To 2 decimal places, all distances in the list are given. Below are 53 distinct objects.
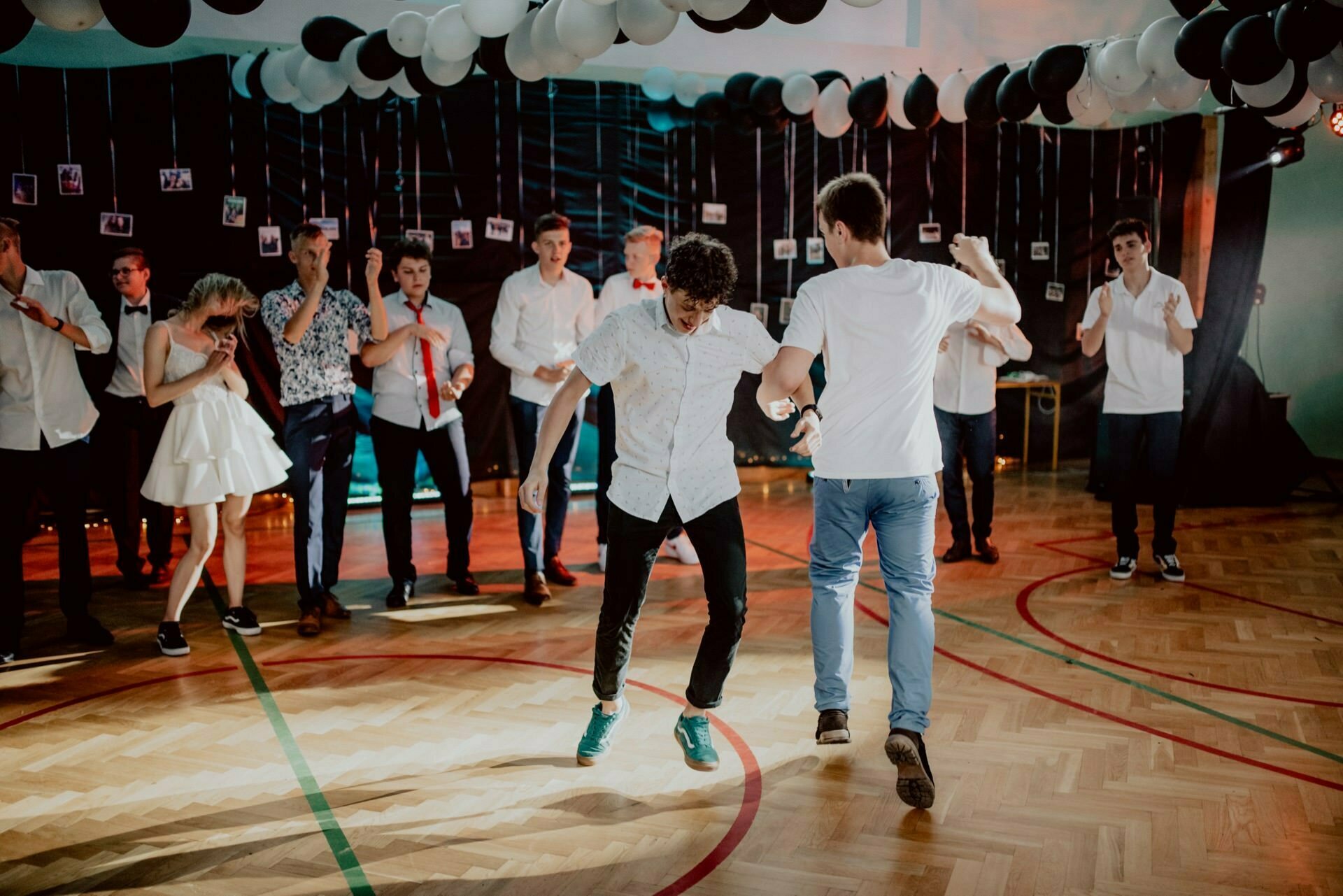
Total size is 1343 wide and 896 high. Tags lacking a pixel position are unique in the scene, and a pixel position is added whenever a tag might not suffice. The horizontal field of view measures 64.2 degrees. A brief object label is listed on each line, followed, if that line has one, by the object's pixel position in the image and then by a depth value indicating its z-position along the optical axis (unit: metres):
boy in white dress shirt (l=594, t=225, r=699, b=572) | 5.33
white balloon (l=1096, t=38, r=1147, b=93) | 5.37
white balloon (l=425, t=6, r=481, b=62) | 5.11
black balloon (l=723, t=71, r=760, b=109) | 7.12
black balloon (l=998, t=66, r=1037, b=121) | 5.98
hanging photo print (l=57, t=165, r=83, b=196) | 7.03
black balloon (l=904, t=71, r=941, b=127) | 6.60
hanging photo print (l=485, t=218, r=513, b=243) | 8.23
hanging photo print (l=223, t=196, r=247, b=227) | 7.47
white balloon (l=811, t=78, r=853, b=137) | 6.89
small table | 9.36
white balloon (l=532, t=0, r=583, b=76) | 4.93
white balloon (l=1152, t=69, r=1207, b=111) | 5.21
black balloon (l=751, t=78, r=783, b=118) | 6.92
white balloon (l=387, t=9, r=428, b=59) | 5.26
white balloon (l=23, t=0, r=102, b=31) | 3.84
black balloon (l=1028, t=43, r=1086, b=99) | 5.67
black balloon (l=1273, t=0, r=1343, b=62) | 4.09
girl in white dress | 4.23
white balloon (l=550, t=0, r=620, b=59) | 4.76
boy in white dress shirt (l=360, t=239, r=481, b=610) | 4.87
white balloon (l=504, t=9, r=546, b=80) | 5.10
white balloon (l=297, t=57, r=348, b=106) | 5.77
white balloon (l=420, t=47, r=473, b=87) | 5.34
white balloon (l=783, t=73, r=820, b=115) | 6.86
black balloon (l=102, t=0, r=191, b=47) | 3.93
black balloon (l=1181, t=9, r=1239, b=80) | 4.72
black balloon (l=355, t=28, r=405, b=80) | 5.36
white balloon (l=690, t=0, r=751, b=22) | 4.47
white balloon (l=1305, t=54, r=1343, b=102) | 4.79
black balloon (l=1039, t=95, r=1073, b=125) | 6.03
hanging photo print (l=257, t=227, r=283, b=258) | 7.55
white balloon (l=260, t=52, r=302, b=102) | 6.20
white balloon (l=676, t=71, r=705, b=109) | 7.67
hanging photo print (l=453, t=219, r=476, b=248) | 8.15
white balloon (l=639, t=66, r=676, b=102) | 7.67
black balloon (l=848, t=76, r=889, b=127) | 6.73
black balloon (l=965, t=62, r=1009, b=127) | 6.20
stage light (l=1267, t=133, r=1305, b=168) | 7.30
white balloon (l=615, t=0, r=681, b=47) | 4.68
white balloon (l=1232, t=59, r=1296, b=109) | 5.05
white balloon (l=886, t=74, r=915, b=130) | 6.79
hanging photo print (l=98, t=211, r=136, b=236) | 7.14
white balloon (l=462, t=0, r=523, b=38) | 5.00
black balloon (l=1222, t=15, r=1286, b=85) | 4.38
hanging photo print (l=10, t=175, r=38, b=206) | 6.94
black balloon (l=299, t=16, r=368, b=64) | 5.53
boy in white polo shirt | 5.23
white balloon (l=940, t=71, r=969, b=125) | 6.50
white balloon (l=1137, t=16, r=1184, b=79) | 5.08
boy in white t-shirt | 2.87
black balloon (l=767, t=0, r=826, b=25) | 4.43
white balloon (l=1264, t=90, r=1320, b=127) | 5.43
